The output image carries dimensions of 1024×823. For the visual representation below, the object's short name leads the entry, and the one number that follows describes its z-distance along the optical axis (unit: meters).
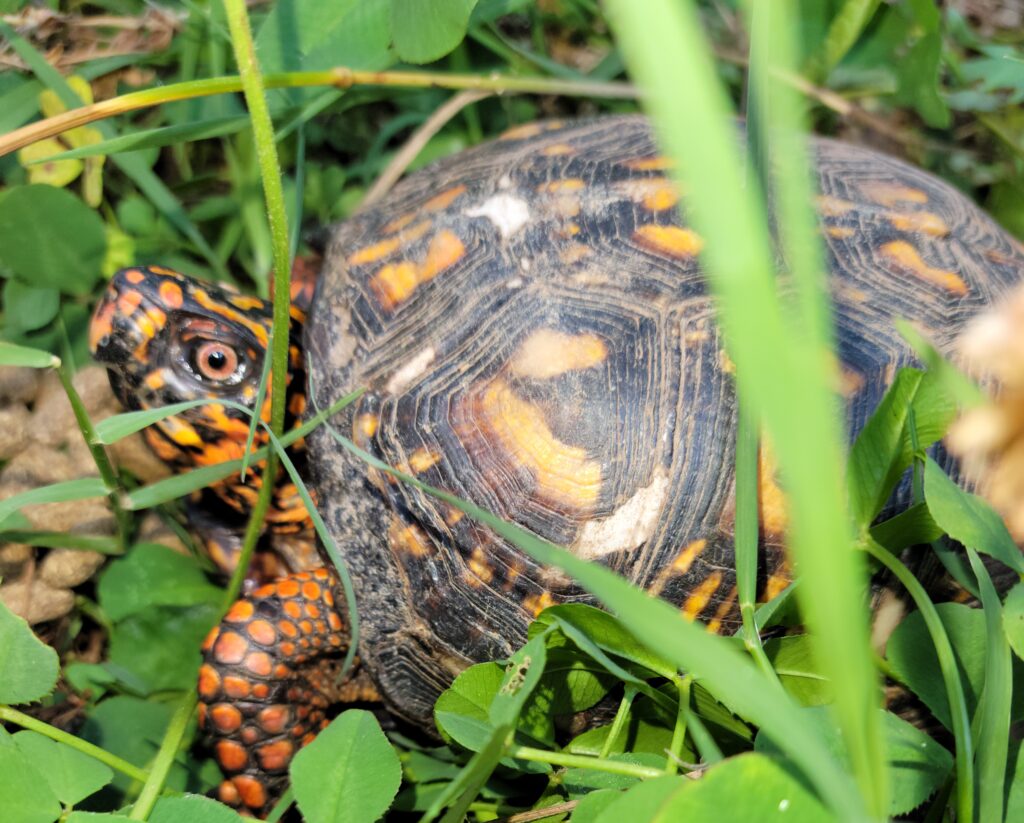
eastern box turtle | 0.30
